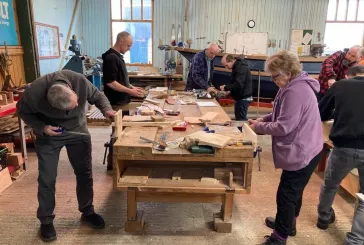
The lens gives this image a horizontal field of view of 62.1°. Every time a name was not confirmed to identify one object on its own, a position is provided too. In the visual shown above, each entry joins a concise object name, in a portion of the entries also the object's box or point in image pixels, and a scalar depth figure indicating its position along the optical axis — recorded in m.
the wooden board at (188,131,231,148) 2.01
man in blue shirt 4.56
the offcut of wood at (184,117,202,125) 2.70
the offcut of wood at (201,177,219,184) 2.25
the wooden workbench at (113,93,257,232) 2.06
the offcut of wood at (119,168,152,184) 2.21
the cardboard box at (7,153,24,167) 3.55
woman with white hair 1.89
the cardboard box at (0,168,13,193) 3.16
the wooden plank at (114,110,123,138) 2.18
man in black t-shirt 3.37
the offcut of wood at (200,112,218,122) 2.76
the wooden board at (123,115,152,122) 2.63
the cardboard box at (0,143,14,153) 3.54
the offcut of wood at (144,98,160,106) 3.50
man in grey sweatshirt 2.11
